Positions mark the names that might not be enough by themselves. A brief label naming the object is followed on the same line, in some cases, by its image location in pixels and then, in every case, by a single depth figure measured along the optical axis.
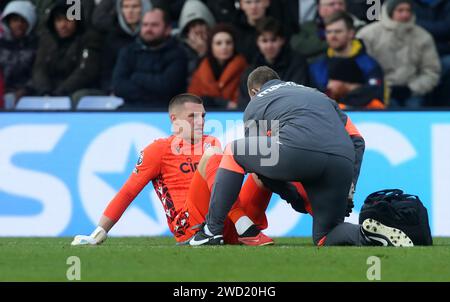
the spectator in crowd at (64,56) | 15.70
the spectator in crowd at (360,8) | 15.68
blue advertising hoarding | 13.28
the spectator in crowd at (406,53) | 14.86
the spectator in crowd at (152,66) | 15.02
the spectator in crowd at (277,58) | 14.41
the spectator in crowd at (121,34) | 15.78
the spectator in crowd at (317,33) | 15.32
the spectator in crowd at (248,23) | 15.26
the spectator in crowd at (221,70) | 14.98
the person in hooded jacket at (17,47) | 16.17
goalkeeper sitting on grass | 9.79
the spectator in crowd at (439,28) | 15.09
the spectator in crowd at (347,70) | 14.11
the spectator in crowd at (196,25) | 15.77
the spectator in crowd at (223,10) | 15.80
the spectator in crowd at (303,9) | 15.73
